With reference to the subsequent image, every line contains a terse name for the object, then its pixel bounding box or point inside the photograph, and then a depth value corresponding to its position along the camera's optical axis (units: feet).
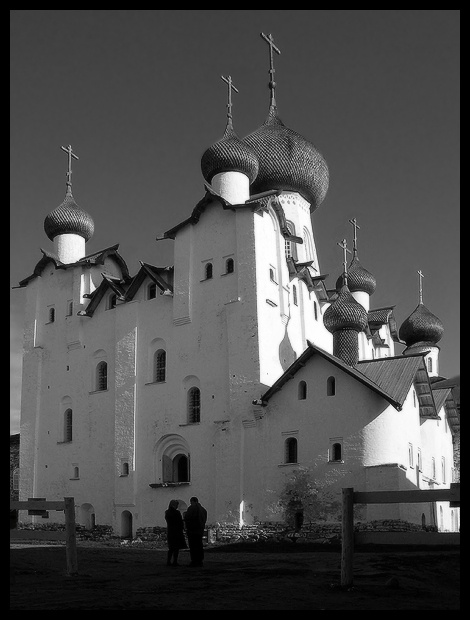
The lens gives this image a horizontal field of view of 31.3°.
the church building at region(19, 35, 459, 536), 86.43
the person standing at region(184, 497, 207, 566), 48.52
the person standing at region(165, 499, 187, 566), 49.49
